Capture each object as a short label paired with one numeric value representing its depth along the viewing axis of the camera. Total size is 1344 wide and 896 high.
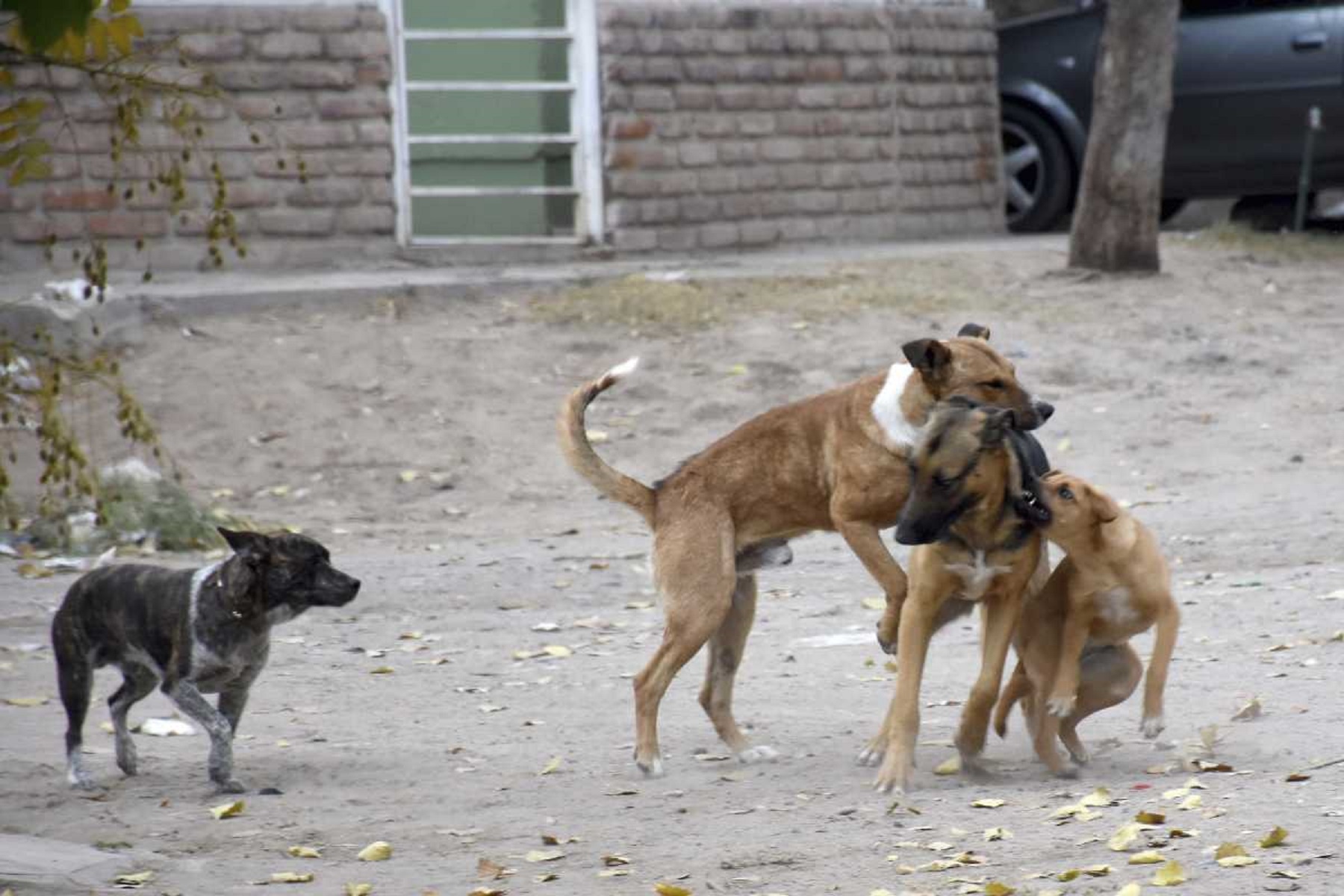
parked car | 32.28
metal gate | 30.30
